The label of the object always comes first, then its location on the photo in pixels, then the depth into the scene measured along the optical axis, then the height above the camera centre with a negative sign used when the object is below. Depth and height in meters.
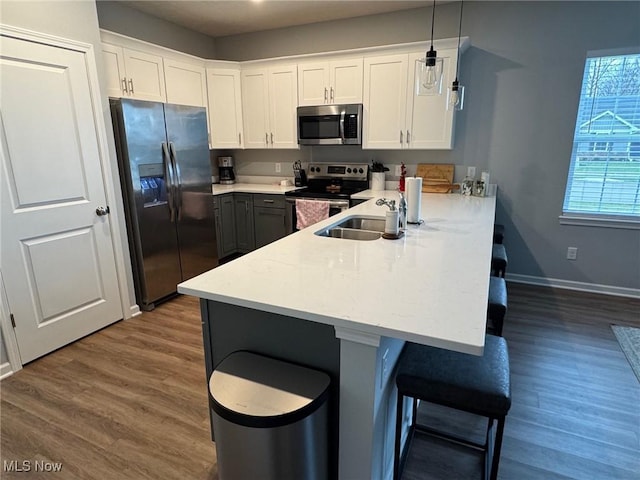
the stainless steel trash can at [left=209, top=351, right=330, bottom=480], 1.15 -0.83
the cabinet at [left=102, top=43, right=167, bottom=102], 3.26 +0.75
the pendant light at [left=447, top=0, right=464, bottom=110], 2.59 +0.41
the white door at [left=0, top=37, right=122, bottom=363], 2.29 -0.29
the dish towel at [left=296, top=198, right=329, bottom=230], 3.76 -0.59
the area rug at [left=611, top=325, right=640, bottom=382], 2.38 -1.34
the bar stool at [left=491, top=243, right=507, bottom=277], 2.58 -0.76
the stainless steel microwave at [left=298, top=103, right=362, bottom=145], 3.81 +0.30
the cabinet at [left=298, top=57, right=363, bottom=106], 3.76 +0.74
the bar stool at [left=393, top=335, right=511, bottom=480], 1.26 -0.79
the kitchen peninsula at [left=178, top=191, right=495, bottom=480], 1.12 -0.49
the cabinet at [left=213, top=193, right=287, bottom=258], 4.15 -0.76
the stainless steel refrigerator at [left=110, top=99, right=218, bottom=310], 2.97 -0.31
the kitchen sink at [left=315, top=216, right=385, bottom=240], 2.36 -0.50
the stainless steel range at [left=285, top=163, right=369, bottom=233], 3.75 -0.37
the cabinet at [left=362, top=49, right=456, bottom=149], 3.51 +0.44
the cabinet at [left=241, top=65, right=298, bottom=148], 4.10 +0.54
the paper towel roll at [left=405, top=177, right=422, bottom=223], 2.24 -0.28
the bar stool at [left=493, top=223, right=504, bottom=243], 3.24 -0.72
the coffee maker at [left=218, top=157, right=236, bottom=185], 4.83 -0.20
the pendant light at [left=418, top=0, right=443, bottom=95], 2.03 +0.45
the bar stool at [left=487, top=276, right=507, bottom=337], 1.85 -0.76
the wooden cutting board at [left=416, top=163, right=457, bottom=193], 3.73 -0.24
